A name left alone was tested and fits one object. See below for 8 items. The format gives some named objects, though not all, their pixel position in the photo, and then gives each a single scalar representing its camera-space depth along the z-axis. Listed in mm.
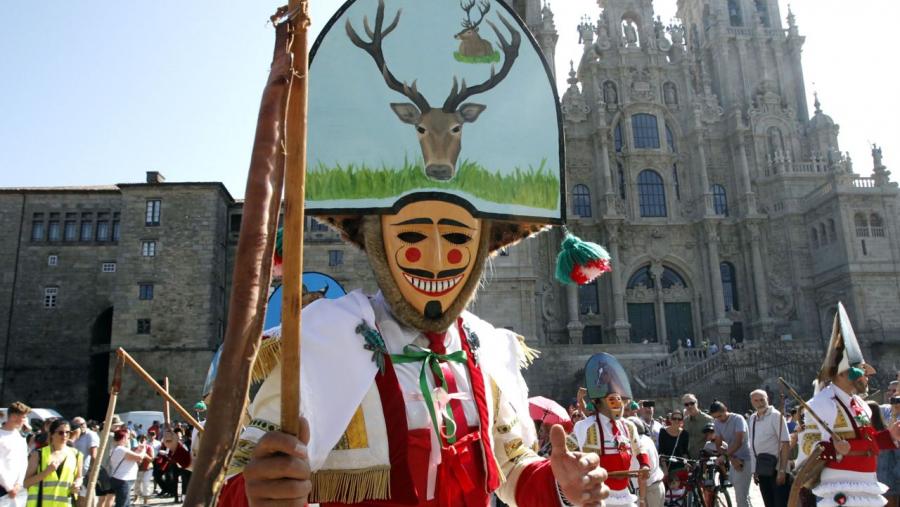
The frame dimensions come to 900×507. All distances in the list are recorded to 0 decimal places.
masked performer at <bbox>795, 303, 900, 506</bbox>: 5660
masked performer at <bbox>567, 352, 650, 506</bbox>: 6344
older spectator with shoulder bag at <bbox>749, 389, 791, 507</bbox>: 7949
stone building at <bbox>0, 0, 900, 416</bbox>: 28234
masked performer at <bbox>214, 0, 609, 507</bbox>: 2322
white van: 22312
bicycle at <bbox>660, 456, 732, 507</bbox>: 8180
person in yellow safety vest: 6852
